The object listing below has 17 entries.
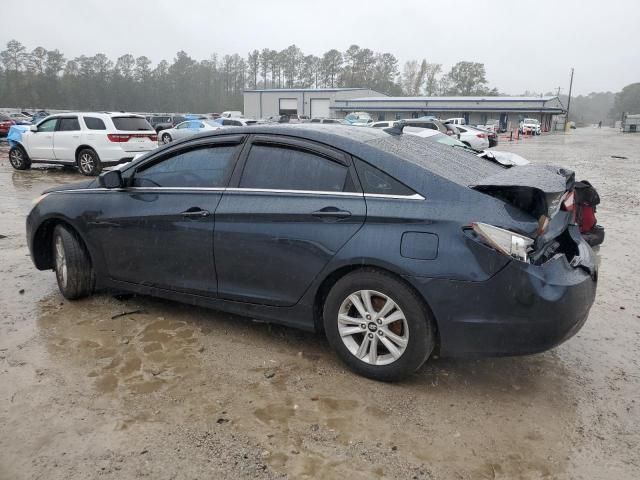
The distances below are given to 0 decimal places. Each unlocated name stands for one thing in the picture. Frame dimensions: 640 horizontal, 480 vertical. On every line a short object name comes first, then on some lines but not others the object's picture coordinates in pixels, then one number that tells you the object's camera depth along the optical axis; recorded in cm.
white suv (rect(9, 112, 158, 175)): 1320
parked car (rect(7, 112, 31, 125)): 3673
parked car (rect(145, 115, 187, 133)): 3459
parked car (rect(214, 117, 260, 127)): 2852
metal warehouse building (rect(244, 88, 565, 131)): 6456
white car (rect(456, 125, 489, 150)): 2542
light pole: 6956
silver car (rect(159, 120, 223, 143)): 2461
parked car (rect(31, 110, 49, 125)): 3516
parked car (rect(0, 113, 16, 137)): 2762
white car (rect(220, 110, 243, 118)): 5221
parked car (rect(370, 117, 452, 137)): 2548
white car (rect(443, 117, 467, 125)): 4669
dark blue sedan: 285
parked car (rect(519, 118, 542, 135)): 5042
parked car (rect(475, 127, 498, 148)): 2823
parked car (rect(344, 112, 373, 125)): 3707
